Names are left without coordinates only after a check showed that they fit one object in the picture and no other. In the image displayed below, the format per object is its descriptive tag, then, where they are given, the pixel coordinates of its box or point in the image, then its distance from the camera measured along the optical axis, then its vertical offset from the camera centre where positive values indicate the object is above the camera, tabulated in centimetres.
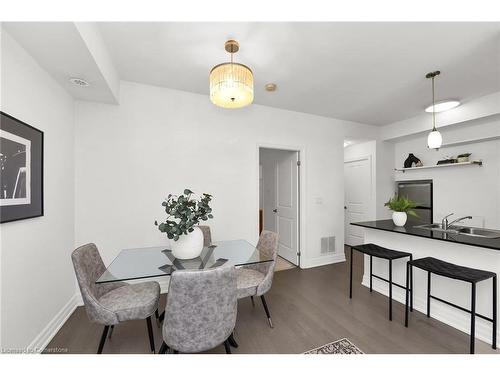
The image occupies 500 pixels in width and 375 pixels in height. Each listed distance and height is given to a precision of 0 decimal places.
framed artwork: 143 +14
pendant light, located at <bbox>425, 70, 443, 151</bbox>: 248 +58
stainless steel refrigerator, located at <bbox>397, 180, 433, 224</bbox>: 407 -13
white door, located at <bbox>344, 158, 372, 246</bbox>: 456 -14
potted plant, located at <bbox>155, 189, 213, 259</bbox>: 175 -31
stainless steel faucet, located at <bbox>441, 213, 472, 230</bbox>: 254 -43
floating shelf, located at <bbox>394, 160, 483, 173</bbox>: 337 +39
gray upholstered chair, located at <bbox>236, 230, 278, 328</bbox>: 196 -87
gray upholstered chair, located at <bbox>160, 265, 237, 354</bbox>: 121 -70
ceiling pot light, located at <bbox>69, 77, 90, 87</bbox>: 202 +102
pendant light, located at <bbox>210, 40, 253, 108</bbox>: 173 +85
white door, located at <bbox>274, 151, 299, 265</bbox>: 384 -27
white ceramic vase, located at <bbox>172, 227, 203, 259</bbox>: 180 -47
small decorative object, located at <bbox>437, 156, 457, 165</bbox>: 360 +47
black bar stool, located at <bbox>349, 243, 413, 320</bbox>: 219 -70
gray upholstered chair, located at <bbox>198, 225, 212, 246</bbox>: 264 -56
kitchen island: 185 -83
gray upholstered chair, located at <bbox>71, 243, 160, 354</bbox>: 150 -85
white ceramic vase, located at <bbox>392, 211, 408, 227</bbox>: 269 -37
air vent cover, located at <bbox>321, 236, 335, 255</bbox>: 389 -102
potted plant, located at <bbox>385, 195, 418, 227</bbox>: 269 -27
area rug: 172 -129
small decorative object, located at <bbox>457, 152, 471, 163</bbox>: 346 +49
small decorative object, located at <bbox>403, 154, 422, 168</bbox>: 415 +53
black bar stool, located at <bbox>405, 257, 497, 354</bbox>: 164 -69
